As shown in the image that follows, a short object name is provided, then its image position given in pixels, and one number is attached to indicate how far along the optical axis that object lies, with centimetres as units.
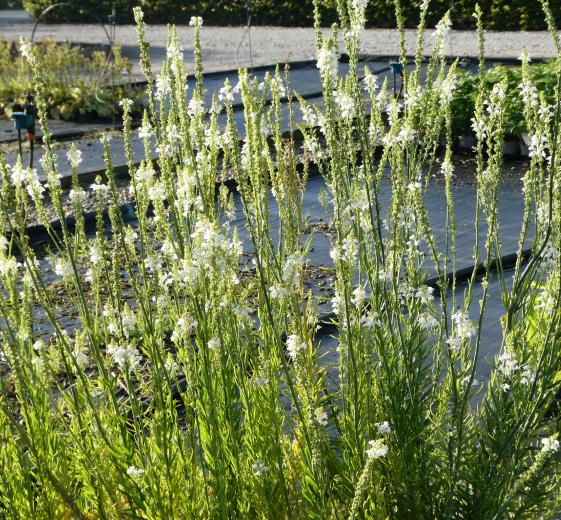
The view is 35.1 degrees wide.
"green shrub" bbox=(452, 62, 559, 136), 802
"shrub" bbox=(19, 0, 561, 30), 1744
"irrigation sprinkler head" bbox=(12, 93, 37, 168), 500
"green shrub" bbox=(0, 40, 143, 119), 1108
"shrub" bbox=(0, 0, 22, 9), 3122
